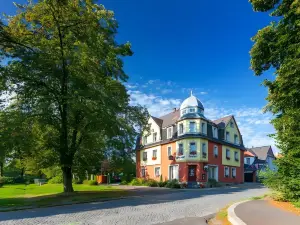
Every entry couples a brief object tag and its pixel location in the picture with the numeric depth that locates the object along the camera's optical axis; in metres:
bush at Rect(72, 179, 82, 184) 38.44
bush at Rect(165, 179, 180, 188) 29.40
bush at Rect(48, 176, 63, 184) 37.59
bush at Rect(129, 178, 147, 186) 34.59
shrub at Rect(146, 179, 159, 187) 31.93
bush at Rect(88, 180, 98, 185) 35.59
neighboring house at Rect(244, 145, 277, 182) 52.06
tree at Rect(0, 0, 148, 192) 17.28
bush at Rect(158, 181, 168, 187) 31.39
